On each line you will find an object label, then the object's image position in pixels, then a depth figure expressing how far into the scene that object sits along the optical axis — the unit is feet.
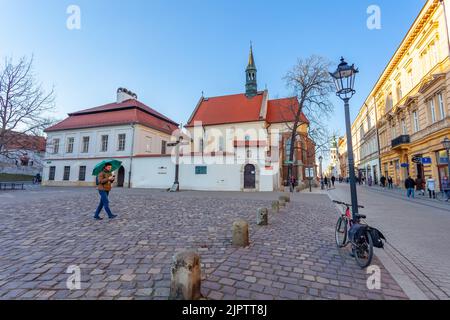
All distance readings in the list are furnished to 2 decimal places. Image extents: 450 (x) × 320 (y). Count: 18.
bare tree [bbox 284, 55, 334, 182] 81.51
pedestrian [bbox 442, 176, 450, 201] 45.08
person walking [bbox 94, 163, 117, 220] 24.43
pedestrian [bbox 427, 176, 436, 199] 49.45
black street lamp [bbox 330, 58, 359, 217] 17.30
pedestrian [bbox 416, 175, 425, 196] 58.53
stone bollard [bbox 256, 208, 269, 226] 23.47
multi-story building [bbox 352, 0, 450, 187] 56.39
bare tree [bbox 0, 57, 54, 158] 61.93
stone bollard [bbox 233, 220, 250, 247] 16.14
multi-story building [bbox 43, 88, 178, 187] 98.07
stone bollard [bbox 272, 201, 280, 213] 32.30
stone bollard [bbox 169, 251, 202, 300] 8.53
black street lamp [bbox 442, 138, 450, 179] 44.14
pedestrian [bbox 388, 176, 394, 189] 87.23
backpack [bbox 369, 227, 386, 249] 12.07
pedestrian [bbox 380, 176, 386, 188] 95.91
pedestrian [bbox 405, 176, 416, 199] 53.36
